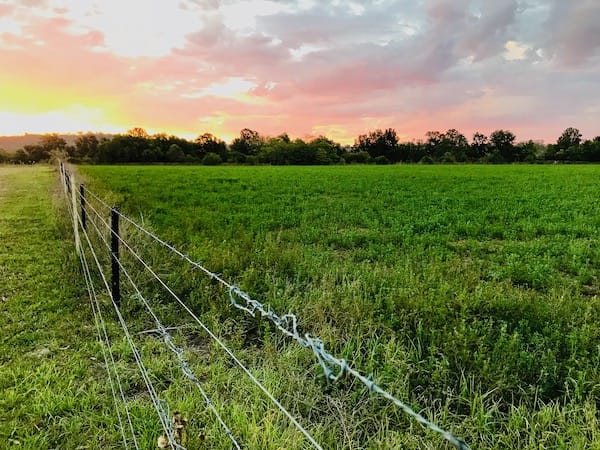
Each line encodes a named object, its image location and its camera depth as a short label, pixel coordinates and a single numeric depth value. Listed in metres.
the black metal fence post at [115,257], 5.45
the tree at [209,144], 102.50
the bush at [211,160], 83.88
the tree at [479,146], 113.19
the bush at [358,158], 99.69
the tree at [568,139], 105.96
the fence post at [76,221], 7.69
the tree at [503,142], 111.06
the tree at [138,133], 98.10
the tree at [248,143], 113.16
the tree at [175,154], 88.75
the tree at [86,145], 91.47
